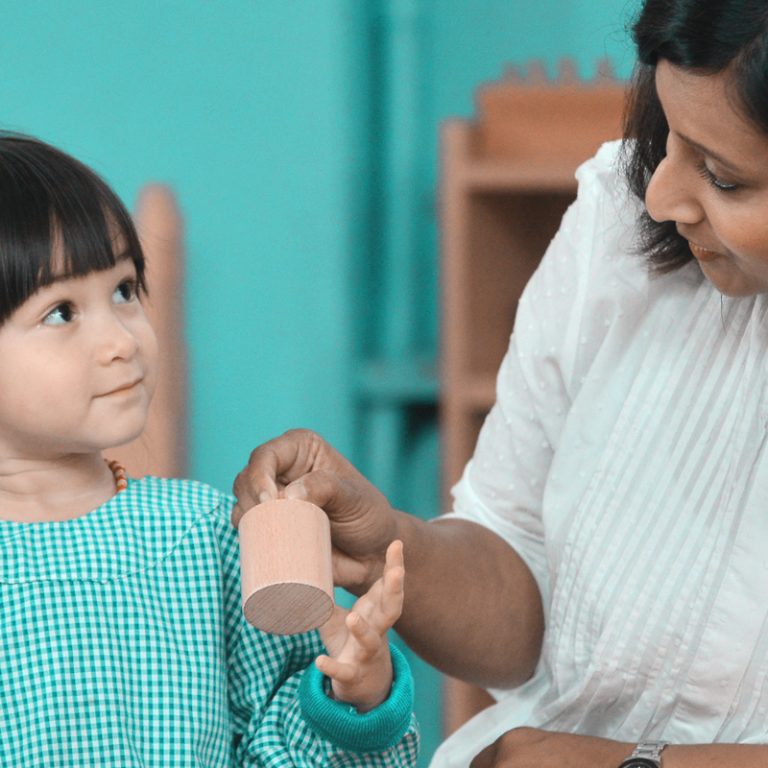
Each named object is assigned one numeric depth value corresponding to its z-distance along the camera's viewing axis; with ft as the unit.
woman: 6.74
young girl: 6.51
